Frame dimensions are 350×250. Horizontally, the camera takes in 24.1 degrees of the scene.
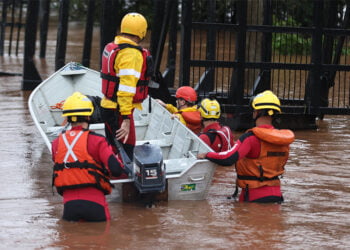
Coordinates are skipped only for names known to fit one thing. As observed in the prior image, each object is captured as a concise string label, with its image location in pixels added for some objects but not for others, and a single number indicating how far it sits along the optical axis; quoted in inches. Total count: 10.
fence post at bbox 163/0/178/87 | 569.6
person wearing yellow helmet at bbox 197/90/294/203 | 303.7
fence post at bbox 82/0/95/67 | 714.0
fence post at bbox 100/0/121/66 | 583.8
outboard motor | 297.9
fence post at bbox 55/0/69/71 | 666.2
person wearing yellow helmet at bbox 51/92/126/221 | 279.7
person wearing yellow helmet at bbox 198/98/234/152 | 350.3
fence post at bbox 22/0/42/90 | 682.8
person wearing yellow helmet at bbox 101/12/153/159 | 317.1
